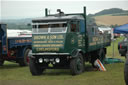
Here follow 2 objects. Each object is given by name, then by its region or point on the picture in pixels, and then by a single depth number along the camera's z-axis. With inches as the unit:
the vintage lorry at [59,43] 443.8
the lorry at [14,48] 556.7
